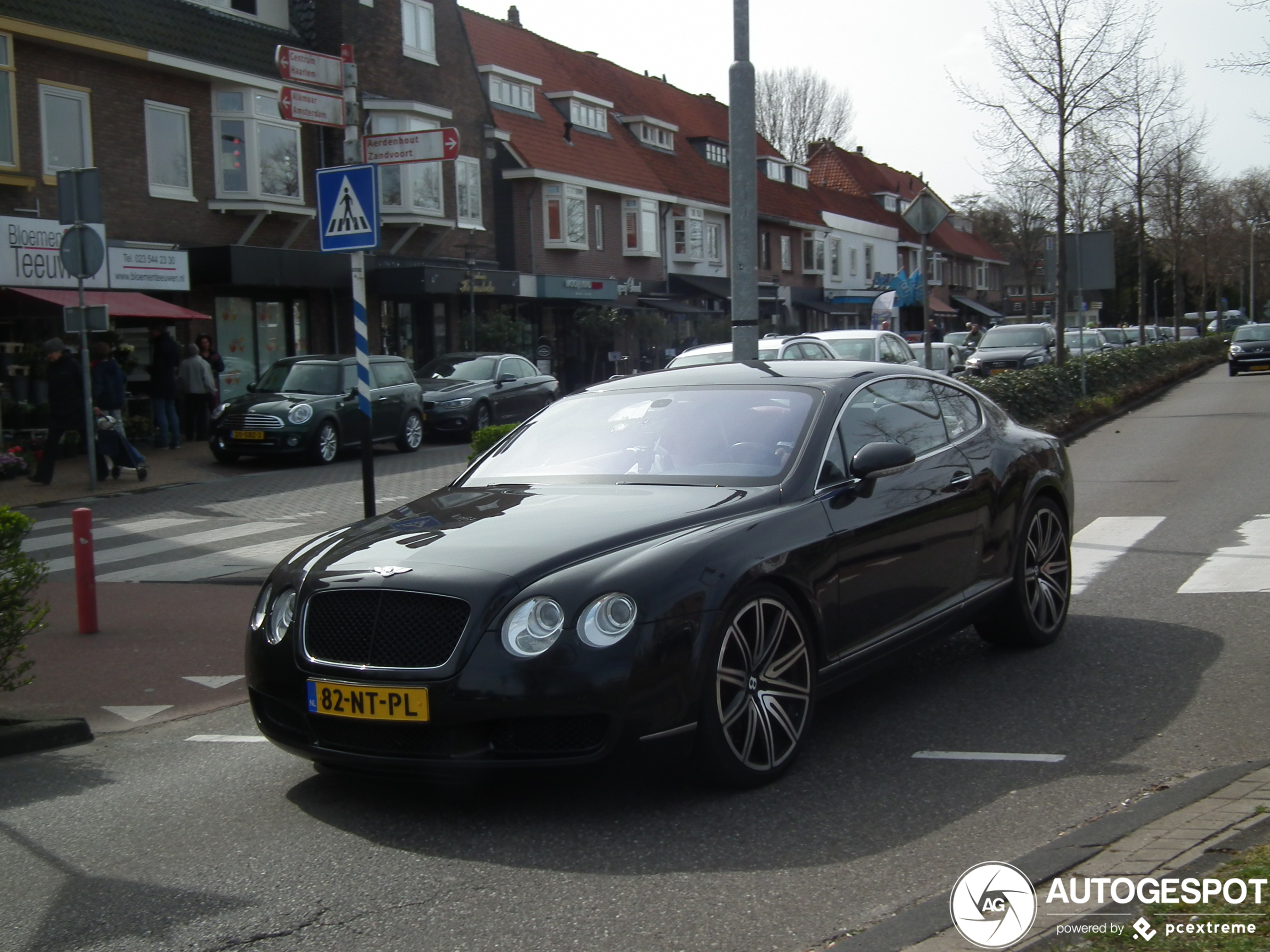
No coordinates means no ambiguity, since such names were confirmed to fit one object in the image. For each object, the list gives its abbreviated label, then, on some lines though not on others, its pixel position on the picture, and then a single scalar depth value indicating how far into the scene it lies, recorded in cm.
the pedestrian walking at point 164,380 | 2058
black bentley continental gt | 423
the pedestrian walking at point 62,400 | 1611
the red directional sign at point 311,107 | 942
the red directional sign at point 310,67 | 940
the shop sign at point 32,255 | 2038
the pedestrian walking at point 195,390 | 2217
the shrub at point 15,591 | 571
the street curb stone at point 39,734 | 568
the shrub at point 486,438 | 1235
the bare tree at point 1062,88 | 2473
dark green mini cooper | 1941
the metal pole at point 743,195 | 1185
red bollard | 817
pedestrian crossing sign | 958
